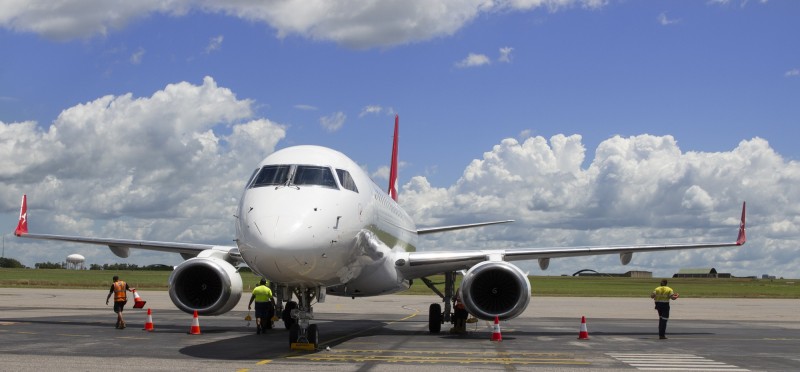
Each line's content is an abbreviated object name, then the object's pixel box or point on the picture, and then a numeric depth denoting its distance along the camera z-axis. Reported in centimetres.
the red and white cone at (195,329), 2251
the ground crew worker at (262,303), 2230
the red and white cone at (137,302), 2979
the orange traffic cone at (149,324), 2384
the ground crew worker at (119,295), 2439
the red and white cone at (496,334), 2152
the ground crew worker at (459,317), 2425
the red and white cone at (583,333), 2248
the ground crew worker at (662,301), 2316
